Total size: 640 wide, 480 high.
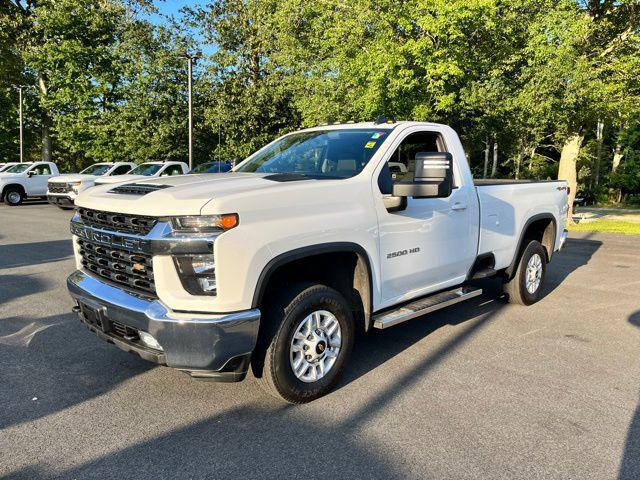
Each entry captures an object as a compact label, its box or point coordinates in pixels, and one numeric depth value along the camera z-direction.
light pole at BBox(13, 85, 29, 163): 28.92
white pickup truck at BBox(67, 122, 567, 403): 3.00
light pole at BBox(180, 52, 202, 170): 21.31
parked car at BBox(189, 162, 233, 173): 18.77
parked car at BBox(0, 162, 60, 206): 20.70
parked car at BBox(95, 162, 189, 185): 18.06
